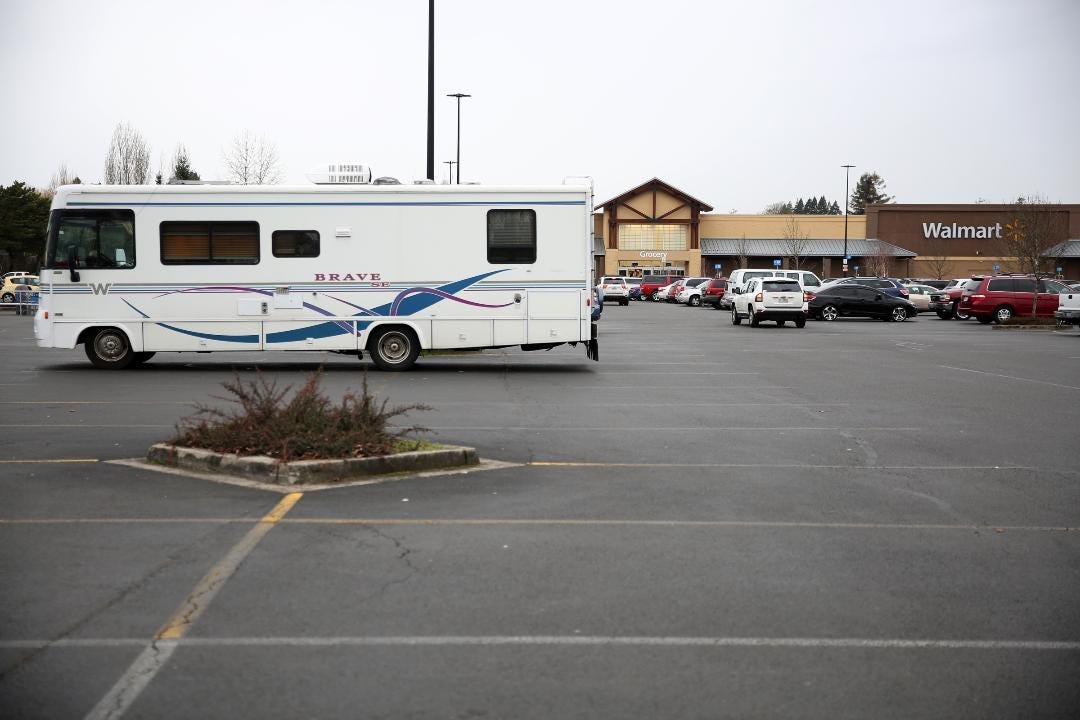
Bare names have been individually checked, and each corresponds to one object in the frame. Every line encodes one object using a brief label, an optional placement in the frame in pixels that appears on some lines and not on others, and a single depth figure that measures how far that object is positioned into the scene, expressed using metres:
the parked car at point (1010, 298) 42.12
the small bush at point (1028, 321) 40.53
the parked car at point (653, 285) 78.38
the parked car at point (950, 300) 47.09
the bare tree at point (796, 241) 95.38
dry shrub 9.55
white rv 20.33
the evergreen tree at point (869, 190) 163.12
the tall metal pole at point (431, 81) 25.27
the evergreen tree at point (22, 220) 77.50
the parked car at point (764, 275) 50.62
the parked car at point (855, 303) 45.56
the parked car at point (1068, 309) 36.96
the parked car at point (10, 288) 59.81
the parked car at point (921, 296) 55.22
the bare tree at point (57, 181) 90.31
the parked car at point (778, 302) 37.62
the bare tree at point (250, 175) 47.78
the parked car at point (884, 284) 46.86
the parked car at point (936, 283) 63.29
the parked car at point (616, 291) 64.50
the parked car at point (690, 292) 65.56
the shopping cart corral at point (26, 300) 48.12
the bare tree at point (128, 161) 67.69
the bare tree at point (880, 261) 88.12
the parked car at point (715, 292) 59.84
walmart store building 94.56
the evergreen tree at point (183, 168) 59.94
